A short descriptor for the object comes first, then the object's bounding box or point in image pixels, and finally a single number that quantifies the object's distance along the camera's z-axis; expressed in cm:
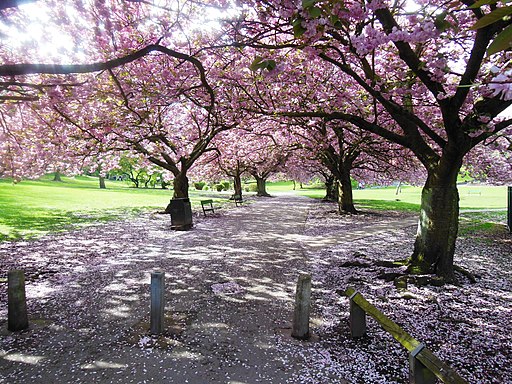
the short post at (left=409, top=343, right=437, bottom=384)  279
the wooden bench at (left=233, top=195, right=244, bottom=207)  2808
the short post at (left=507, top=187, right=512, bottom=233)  1336
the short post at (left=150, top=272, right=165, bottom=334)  446
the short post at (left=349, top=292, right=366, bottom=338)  439
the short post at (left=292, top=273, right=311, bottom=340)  435
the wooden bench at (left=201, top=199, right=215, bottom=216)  1840
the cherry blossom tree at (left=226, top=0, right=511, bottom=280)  463
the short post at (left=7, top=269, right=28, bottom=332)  450
